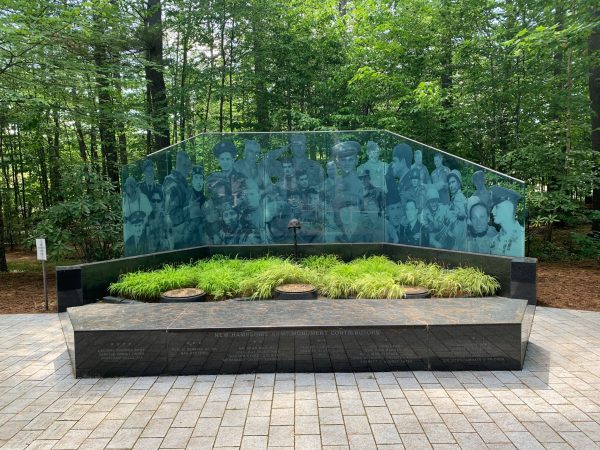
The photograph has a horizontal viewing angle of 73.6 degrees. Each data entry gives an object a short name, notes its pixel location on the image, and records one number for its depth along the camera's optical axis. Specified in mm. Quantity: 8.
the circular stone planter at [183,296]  5895
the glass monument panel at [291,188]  8555
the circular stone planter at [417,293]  5984
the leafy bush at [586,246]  10312
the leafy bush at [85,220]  9039
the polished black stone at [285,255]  6016
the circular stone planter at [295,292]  6077
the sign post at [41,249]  6770
